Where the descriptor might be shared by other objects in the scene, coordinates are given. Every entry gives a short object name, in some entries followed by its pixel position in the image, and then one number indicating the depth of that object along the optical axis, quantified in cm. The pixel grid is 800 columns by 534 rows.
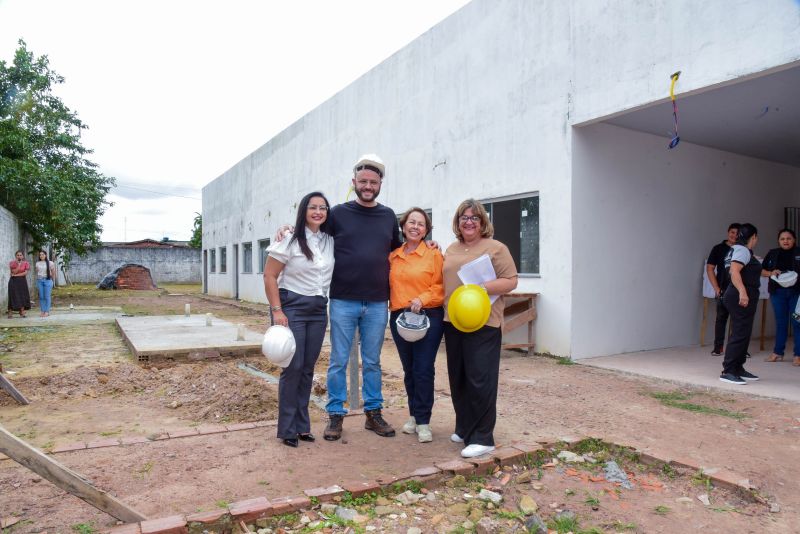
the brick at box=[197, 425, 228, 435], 392
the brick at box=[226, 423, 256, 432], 398
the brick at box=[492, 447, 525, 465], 342
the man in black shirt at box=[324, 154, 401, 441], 378
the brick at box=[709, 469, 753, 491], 306
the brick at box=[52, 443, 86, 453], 352
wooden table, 729
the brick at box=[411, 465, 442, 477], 315
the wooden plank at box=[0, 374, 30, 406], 506
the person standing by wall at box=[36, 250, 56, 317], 1380
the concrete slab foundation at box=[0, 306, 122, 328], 1202
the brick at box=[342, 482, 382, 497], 293
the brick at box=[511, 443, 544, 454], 354
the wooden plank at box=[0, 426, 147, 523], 226
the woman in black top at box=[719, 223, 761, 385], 550
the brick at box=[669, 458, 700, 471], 332
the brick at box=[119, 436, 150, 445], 371
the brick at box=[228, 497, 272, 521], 262
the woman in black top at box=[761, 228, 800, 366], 677
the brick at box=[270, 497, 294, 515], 270
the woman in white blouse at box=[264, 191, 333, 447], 367
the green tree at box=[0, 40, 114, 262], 1560
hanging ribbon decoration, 568
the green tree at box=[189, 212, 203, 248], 4607
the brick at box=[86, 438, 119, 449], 361
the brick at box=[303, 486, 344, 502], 285
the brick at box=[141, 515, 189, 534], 242
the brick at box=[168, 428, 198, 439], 385
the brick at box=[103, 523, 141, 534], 240
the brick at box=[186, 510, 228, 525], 254
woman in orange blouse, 373
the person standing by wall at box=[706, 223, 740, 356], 735
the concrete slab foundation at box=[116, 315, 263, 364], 744
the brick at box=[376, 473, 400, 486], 304
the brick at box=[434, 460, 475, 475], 323
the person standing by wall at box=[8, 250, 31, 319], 1292
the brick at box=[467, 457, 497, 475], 330
